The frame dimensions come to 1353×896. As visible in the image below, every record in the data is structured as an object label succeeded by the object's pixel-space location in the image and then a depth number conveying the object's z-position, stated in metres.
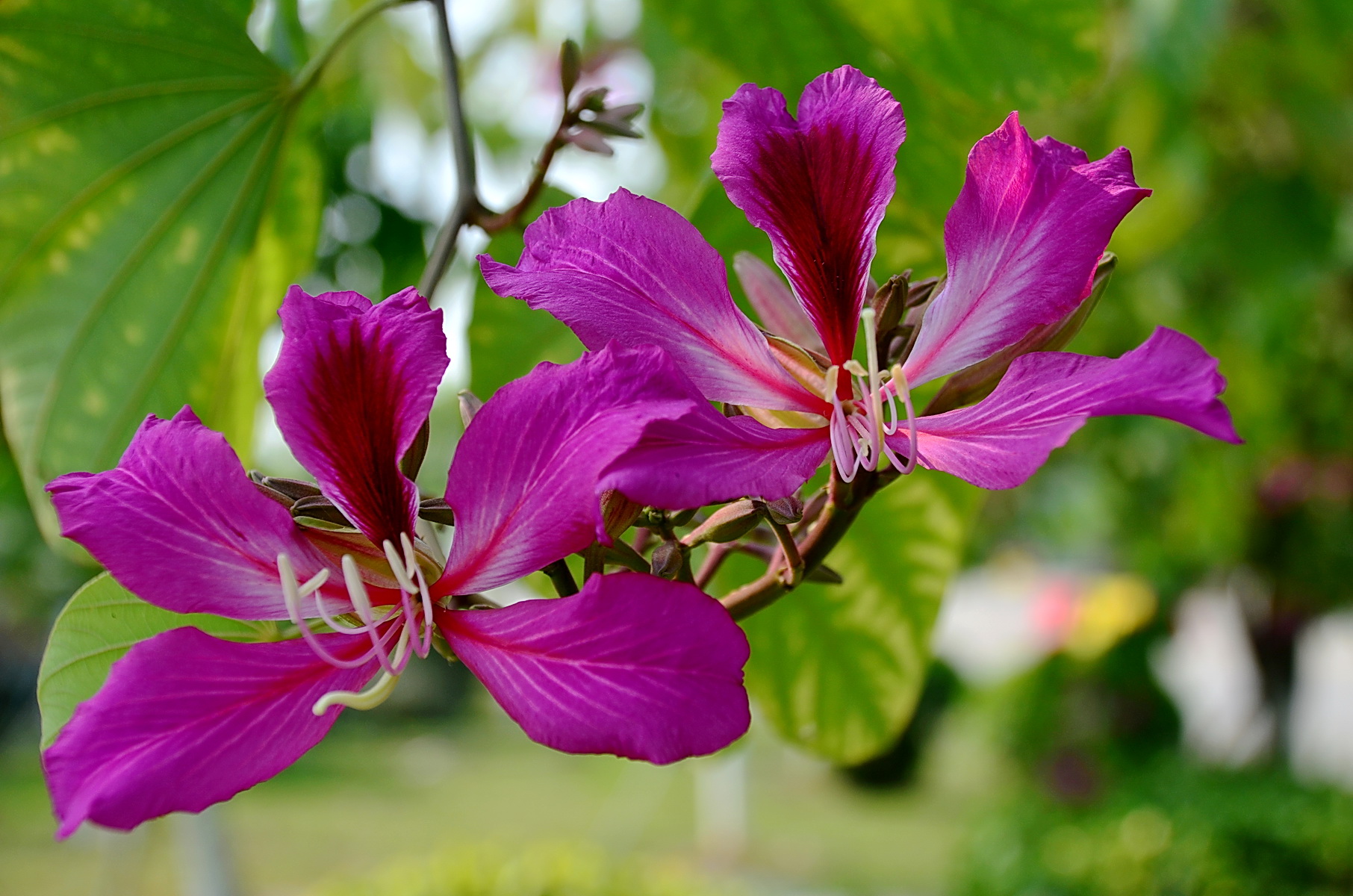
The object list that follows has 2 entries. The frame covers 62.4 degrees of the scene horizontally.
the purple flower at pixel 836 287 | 0.41
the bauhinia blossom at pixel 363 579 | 0.39
